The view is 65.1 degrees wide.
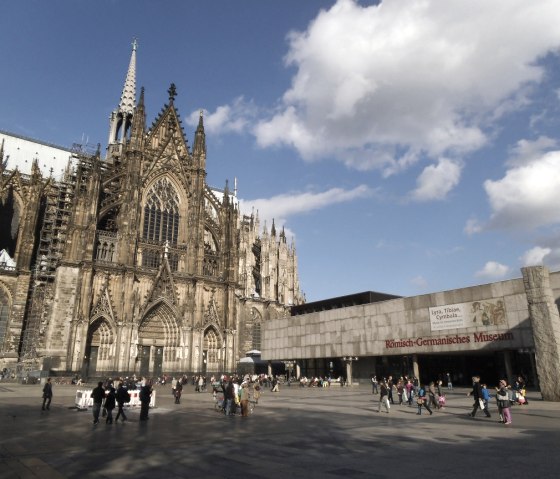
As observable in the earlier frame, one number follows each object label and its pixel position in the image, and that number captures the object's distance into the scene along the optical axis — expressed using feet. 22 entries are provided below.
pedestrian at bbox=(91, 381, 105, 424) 49.96
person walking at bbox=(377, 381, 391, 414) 61.36
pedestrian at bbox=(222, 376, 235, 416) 60.75
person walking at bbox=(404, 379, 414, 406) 78.30
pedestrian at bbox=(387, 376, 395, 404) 68.46
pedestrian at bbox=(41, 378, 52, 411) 59.16
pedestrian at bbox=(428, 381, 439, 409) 65.41
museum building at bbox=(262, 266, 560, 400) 78.74
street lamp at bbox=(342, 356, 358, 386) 140.05
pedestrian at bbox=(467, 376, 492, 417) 54.39
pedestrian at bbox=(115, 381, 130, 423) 52.34
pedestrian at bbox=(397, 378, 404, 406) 79.15
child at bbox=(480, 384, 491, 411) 55.18
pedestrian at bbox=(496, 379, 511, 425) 47.88
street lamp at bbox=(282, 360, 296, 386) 164.19
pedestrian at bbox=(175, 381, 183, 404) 76.78
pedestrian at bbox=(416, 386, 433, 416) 58.98
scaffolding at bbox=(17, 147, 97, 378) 150.82
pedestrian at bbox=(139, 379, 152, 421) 53.01
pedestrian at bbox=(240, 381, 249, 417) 58.29
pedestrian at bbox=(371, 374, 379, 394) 104.44
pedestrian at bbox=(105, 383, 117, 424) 50.65
